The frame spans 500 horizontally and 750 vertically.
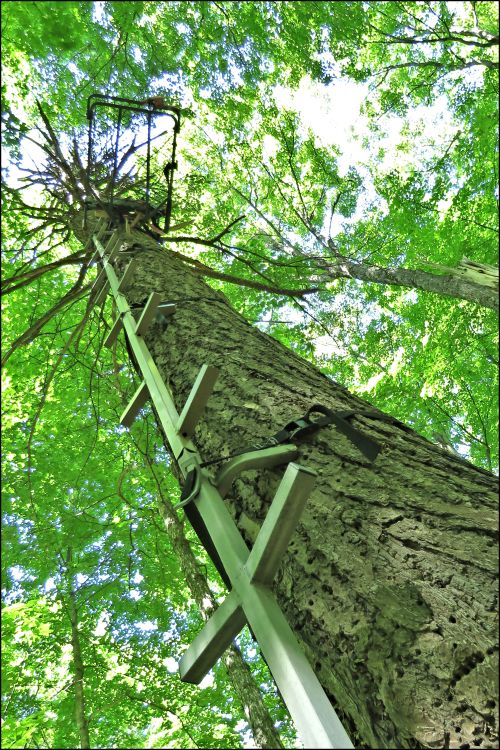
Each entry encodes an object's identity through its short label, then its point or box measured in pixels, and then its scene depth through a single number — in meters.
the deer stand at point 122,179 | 4.25
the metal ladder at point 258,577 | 0.85
